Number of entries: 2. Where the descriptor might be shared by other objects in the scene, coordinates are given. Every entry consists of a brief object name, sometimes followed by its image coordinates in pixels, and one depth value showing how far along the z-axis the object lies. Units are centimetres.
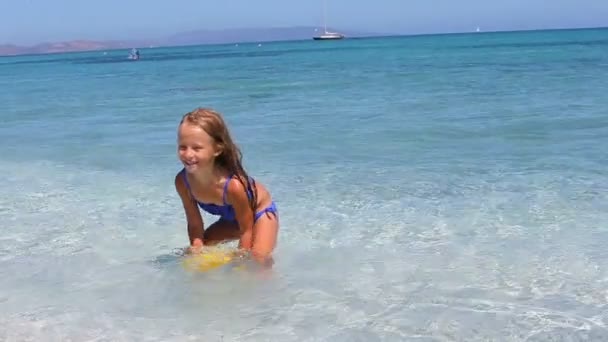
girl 351
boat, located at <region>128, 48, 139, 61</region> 6602
